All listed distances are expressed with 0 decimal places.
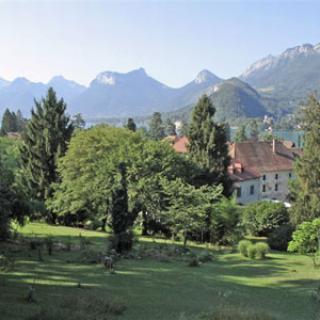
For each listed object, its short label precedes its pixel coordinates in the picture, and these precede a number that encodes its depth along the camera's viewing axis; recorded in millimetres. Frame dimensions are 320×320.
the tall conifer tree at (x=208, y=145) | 40562
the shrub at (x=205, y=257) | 24673
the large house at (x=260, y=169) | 61406
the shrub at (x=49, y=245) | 21708
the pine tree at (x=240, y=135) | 111250
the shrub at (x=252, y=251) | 26547
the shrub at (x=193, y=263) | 22589
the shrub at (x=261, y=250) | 26641
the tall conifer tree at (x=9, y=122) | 105375
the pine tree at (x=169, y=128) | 145575
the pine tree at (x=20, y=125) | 111275
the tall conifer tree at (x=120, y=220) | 23578
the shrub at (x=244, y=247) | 26891
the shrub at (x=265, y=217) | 39000
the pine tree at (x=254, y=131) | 157250
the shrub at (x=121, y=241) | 23500
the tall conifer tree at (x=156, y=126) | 130875
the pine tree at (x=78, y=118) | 141250
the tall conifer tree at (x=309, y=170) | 34719
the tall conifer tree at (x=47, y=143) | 40906
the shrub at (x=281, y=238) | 34250
